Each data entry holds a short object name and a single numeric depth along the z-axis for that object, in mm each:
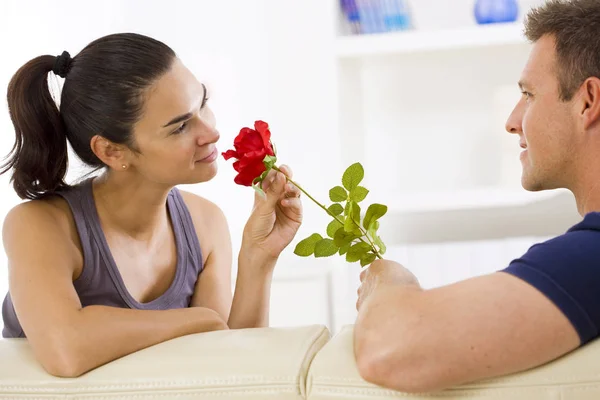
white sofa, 1574
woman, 2039
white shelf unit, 3158
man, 1582
